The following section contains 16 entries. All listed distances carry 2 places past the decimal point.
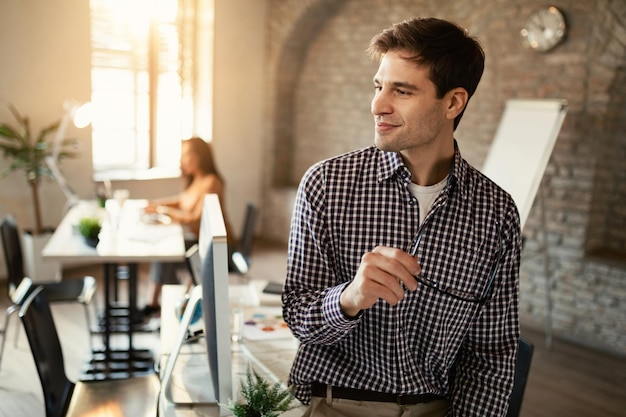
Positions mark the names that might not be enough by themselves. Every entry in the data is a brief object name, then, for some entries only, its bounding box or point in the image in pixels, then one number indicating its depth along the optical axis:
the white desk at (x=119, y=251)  3.42
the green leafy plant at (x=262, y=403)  1.39
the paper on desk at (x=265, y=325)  2.25
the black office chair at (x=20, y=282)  3.70
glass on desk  2.19
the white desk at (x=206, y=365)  1.73
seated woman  4.54
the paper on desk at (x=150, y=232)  3.79
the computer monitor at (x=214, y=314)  1.50
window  6.30
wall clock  4.61
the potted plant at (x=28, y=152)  5.11
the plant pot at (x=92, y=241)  3.53
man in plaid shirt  1.40
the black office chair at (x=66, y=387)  2.17
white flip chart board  4.25
